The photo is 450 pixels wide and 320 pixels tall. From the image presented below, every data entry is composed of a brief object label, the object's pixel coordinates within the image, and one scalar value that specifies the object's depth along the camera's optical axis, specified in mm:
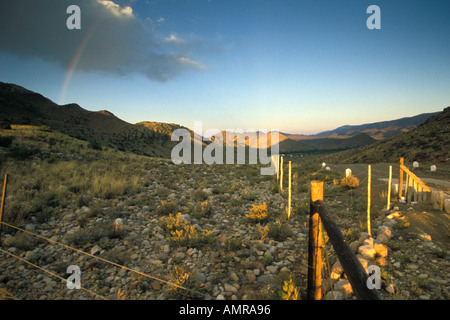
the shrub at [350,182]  11047
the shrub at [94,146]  19366
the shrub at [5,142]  13867
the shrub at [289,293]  2986
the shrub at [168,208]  7105
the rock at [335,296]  3177
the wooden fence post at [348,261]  1948
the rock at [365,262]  3818
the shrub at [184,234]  4992
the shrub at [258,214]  6523
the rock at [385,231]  5234
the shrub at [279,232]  5531
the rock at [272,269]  4037
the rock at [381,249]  4348
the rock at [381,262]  4070
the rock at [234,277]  3791
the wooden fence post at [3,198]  4697
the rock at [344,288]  3273
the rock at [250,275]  3796
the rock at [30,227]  5266
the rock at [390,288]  3329
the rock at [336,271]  3676
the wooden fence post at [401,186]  8172
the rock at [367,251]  4262
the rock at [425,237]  4934
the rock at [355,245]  4621
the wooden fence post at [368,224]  5471
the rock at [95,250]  4516
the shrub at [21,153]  11635
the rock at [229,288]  3513
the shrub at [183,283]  3318
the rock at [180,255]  4492
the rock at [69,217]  6048
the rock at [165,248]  4769
